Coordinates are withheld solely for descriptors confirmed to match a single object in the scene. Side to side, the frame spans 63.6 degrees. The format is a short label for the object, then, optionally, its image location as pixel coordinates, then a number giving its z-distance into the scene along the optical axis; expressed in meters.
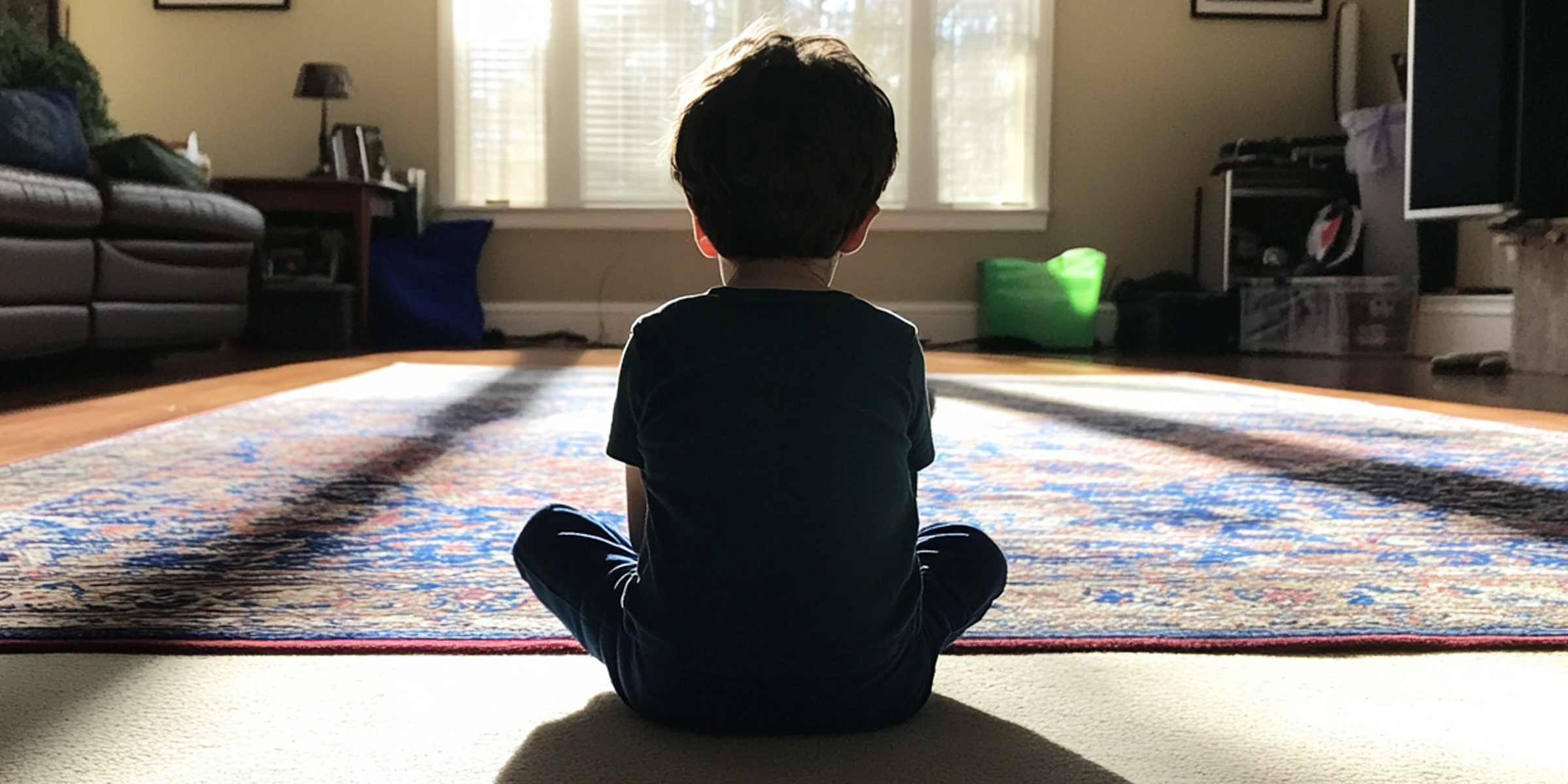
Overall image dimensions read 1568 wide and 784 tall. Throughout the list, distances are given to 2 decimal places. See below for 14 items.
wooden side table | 4.54
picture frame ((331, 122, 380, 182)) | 4.77
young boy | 0.70
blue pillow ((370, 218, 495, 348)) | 4.86
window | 5.12
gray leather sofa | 2.87
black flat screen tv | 3.47
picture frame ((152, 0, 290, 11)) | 5.09
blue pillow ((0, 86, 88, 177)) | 3.11
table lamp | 4.60
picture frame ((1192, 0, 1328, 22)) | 5.20
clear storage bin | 4.59
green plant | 3.74
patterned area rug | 0.97
